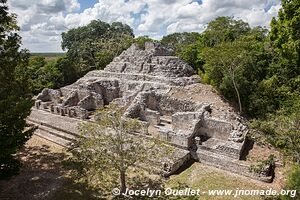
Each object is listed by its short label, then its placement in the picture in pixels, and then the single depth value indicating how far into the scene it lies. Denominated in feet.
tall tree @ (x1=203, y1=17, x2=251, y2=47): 100.88
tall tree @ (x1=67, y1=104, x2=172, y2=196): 32.96
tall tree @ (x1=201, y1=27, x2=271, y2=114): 58.34
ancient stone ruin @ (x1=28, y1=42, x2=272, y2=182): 45.75
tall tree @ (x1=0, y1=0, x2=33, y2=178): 32.81
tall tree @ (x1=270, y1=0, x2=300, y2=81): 57.00
